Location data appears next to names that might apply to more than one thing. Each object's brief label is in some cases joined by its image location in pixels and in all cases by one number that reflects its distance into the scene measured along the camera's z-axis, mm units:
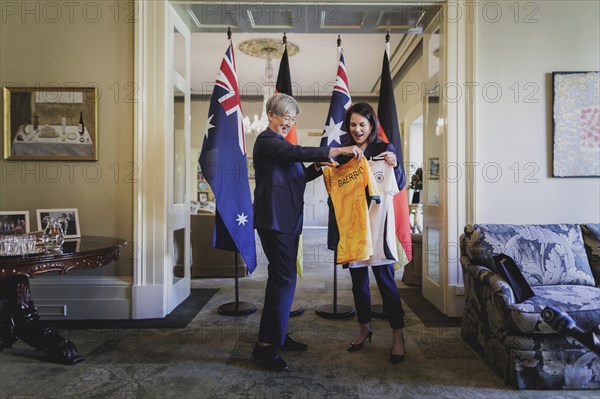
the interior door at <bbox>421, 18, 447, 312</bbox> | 3215
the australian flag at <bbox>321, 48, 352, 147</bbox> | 3205
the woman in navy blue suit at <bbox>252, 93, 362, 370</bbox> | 2133
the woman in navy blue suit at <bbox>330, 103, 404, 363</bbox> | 2270
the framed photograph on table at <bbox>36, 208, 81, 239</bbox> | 2979
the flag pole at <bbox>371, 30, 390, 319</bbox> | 3130
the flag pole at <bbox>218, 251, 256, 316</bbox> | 3244
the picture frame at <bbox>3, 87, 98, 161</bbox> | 3104
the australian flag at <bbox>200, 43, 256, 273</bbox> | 2965
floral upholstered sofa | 1951
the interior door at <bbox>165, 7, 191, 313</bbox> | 3268
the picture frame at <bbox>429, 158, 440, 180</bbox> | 3324
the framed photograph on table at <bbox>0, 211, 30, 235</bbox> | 2828
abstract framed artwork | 3037
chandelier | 6113
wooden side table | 2189
